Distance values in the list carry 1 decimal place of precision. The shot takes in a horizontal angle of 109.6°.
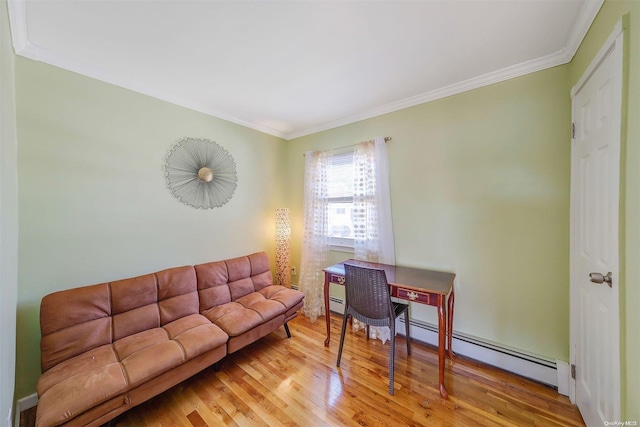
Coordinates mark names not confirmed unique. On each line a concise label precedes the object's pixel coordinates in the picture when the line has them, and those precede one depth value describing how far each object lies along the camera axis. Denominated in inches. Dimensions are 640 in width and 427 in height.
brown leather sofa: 48.9
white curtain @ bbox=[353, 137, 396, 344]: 96.2
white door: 42.0
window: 112.5
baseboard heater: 65.6
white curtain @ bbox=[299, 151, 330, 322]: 115.8
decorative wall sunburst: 89.9
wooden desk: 65.0
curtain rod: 97.0
